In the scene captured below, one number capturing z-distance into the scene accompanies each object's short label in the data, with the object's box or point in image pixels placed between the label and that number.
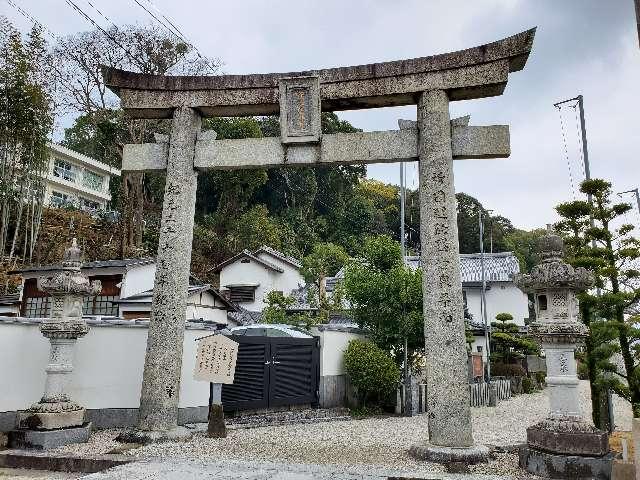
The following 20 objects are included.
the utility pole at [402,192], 26.45
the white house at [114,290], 17.36
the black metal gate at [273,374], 12.44
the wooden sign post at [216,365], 9.01
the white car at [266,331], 13.93
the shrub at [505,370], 26.09
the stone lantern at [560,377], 6.44
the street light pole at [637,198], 24.42
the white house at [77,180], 36.94
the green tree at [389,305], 16.62
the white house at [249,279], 32.09
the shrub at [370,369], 15.15
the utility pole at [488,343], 22.13
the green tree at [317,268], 27.39
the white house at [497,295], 36.12
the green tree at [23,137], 20.81
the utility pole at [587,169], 11.57
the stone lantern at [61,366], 7.86
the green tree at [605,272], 10.03
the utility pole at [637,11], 3.41
